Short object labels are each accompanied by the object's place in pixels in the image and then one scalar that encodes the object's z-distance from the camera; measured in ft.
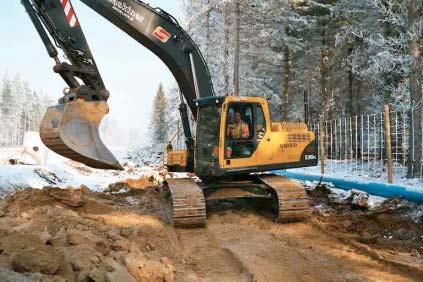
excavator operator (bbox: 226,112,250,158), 26.91
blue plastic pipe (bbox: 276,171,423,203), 25.61
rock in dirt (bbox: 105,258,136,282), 13.19
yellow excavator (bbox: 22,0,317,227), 25.05
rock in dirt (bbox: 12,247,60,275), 12.25
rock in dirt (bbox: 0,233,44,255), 13.70
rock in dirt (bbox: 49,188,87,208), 28.30
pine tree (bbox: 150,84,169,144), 219.20
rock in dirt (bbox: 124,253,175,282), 15.49
